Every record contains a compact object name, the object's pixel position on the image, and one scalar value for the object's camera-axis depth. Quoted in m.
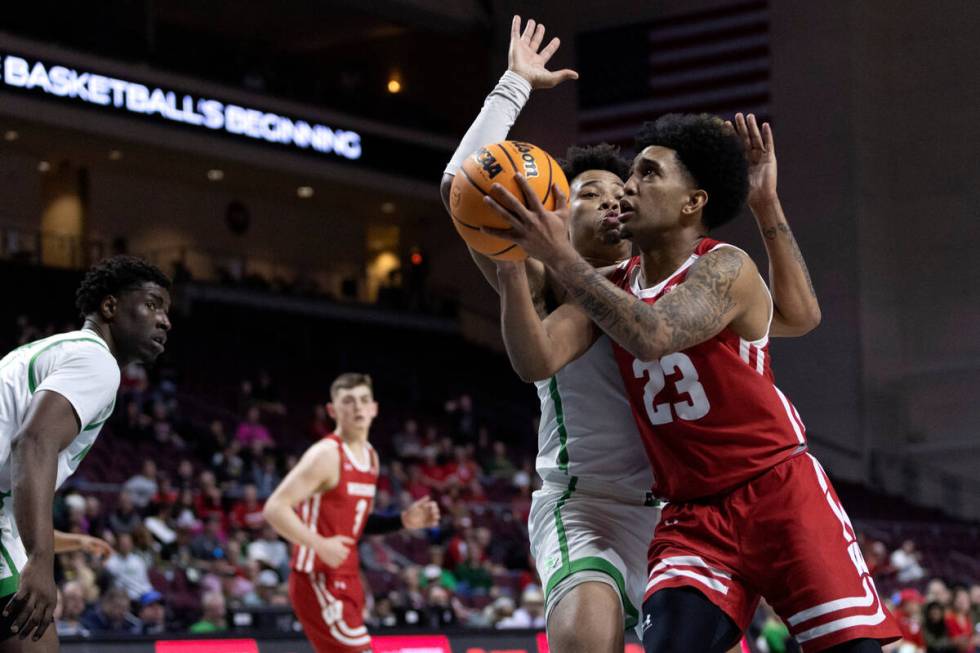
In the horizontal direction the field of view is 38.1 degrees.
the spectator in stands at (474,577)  15.70
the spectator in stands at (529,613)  13.86
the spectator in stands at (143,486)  14.80
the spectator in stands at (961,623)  13.59
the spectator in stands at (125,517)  13.64
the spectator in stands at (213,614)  11.40
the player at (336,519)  7.91
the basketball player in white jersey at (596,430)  4.50
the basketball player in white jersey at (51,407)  3.98
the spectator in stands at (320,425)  20.39
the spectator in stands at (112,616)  11.11
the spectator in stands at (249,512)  14.73
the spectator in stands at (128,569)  12.64
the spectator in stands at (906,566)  19.30
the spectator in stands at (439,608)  12.96
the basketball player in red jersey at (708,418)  3.87
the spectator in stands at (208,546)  13.78
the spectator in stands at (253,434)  18.69
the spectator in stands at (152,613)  11.32
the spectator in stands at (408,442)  21.08
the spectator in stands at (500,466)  21.48
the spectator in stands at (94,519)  13.52
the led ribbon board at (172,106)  22.42
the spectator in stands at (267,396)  21.44
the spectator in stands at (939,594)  14.42
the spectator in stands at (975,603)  14.67
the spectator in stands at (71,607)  10.82
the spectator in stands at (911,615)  14.37
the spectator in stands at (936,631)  13.64
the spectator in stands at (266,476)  16.78
